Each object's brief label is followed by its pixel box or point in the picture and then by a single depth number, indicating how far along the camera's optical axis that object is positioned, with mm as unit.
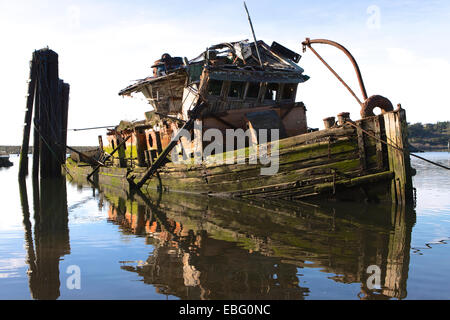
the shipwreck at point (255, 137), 10859
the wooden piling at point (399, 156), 10172
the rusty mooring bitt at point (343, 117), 11117
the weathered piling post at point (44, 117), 23797
